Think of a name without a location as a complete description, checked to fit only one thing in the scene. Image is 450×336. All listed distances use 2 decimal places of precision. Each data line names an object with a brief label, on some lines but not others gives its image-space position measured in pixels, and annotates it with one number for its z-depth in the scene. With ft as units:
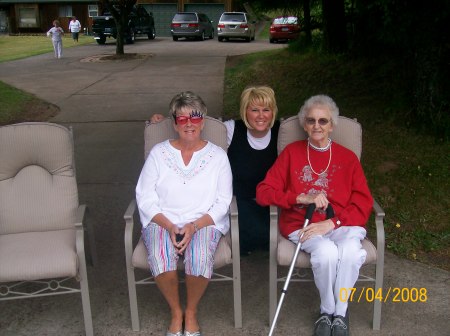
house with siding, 127.13
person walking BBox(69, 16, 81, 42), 97.09
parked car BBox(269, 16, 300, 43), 77.14
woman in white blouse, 10.51
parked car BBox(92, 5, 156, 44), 83.66
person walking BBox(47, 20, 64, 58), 60.13
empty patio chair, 12.26
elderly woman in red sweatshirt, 10.27
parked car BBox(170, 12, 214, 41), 89.92
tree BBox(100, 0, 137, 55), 59.26
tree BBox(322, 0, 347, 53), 35.70
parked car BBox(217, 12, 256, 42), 85.05
